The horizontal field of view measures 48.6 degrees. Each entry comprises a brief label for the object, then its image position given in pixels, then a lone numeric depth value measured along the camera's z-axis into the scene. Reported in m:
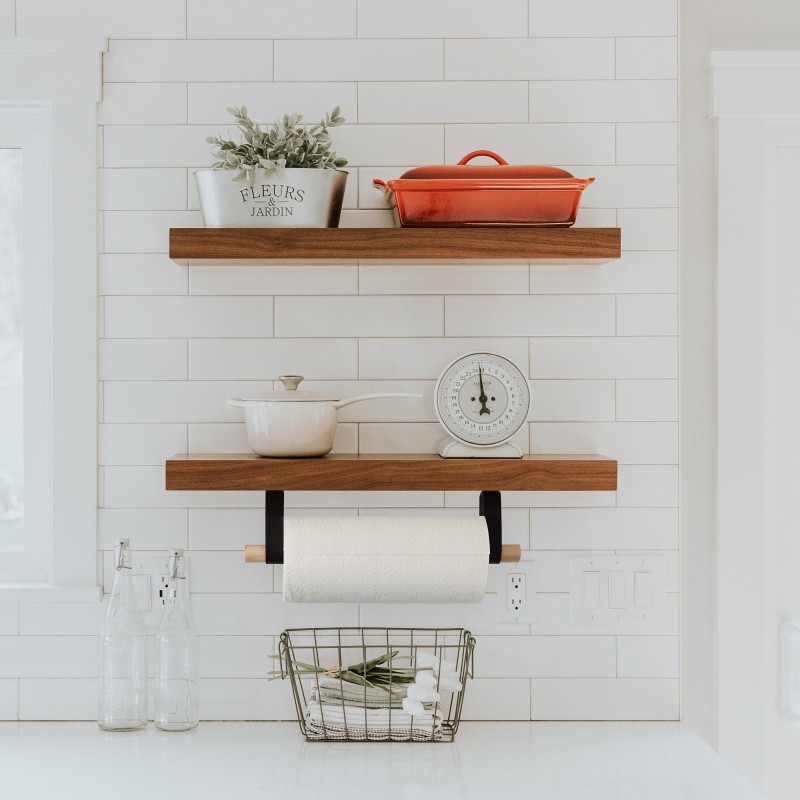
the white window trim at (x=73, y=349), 1.61
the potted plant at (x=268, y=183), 1.46
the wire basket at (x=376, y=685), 1.48
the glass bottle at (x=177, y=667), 1.55
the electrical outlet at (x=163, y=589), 1.63
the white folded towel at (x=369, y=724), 1.48
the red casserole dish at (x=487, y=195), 1.43
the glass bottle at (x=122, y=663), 1.54
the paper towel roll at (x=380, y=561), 1.45
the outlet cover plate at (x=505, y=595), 1.62
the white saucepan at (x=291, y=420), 1.46
